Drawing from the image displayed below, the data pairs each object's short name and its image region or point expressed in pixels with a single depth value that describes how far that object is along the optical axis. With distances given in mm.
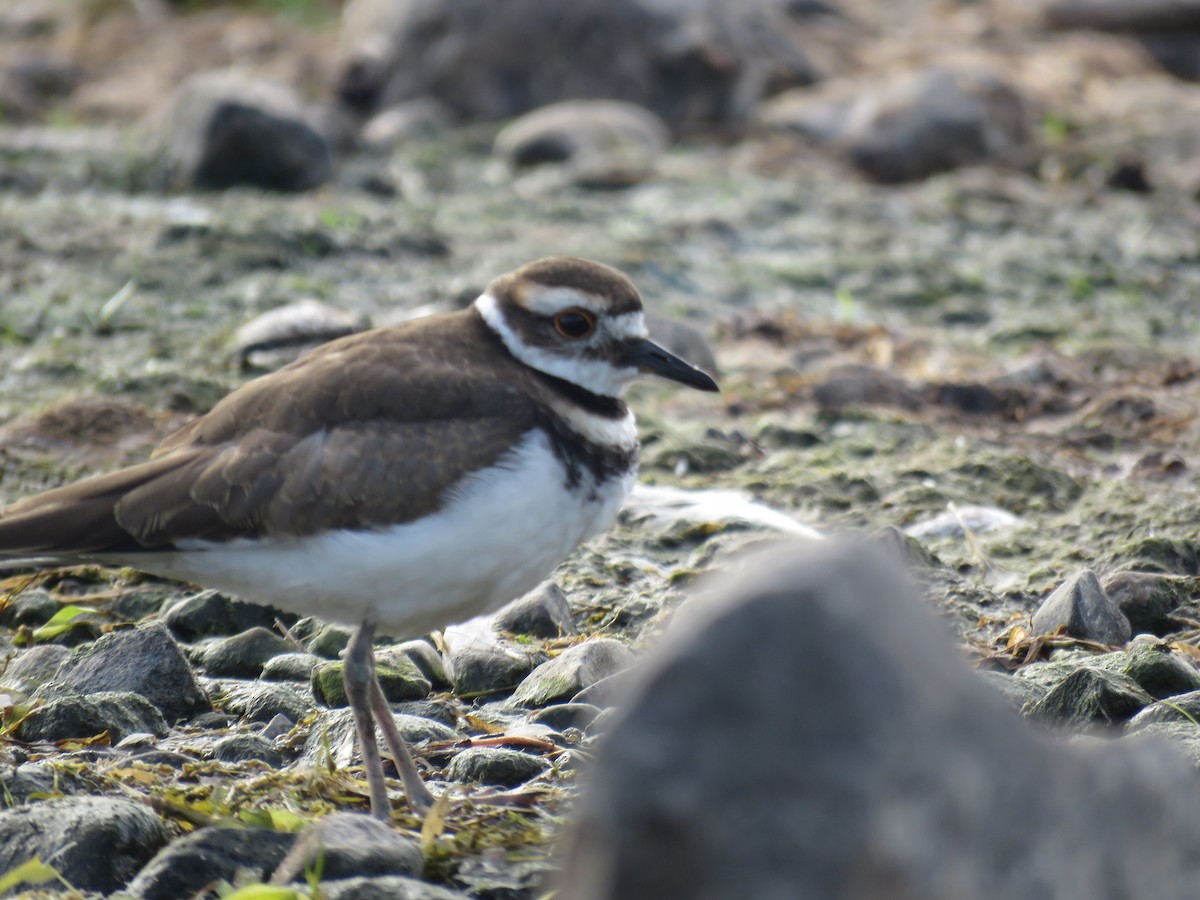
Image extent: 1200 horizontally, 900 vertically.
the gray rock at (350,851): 6445
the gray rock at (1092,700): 8672
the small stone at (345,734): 8805
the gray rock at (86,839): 6809
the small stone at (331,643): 10391
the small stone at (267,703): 9242
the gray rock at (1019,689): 8906
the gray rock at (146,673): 9195
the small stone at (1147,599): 10445
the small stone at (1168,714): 8453
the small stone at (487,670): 9844
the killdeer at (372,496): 7977
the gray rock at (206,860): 6613
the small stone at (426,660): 10125
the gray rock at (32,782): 7508
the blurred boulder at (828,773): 4359
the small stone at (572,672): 9391
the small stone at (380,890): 6160
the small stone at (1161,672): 9148
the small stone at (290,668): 9945
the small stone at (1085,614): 10031
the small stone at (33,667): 9516
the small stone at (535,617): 10711
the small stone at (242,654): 10086
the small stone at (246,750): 8539
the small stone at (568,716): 9094
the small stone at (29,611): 10695
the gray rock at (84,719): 8570
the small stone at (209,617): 10750
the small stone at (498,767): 8391
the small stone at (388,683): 9539
